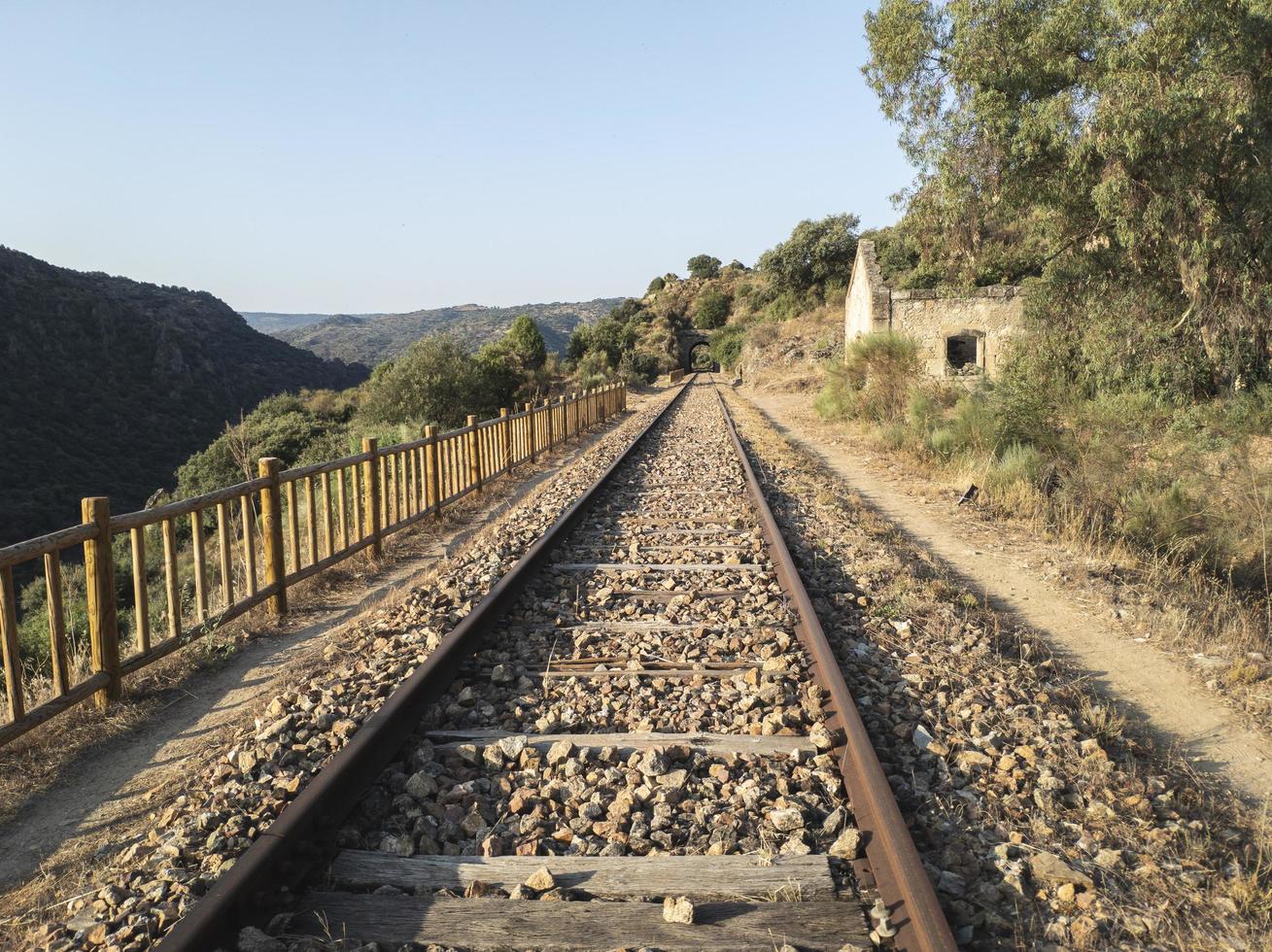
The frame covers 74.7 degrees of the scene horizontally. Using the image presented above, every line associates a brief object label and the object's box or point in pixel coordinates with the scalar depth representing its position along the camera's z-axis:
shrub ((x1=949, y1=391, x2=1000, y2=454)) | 13.05
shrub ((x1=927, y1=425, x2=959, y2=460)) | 13.66
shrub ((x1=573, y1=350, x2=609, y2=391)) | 42.31
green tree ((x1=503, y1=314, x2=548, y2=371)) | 46.03
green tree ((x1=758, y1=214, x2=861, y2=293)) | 63.56
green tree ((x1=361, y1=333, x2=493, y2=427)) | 29.53
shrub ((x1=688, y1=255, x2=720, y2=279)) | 126.88
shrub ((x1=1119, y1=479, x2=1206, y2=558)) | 8.90
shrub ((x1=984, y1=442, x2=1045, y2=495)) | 10.64
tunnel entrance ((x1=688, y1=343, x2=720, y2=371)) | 98.50
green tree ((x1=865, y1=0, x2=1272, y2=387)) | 11.17
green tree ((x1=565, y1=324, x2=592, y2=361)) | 73.04
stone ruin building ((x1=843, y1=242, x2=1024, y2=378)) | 23.36
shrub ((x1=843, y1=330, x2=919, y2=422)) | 18.30
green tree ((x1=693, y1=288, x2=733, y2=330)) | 96.00
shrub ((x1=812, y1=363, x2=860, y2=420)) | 20.78
